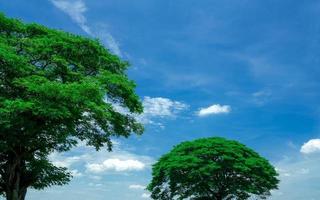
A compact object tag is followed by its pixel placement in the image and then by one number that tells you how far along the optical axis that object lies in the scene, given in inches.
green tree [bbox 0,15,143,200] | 1122.0
